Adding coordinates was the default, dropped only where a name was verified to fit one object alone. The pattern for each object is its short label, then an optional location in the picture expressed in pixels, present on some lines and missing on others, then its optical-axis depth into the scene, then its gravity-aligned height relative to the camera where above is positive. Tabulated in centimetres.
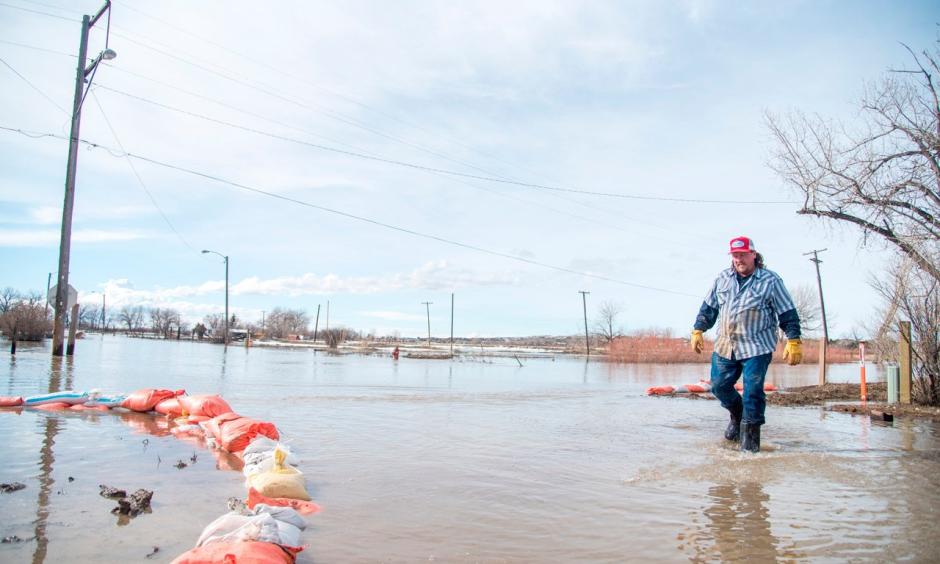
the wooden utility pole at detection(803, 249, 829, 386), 1592 -59
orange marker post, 1017 -33
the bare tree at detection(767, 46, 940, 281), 952 +251
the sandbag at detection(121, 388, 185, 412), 731 -90
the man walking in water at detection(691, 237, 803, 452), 551 +6
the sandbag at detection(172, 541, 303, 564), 229 -87
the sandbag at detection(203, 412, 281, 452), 505 -89
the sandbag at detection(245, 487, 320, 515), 333 -96
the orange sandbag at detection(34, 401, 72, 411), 718 -99
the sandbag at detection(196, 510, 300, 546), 251 -85
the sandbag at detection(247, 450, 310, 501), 350 -91
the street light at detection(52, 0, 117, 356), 1716 +394
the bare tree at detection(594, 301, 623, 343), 8738 +113
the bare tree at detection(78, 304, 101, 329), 14809 +97
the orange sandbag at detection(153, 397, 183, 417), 691 -96
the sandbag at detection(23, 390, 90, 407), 724 -91
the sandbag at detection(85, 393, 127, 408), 748 -95
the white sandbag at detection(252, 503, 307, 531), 287 -88
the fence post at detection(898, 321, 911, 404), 968 -28
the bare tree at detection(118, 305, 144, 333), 15266 +129
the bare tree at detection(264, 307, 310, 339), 12325 +120
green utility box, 988 -61
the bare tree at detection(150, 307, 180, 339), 12832 +152
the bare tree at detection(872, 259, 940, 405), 993 +42
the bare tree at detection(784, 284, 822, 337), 6794 +308
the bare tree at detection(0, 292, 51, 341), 3466 -1
